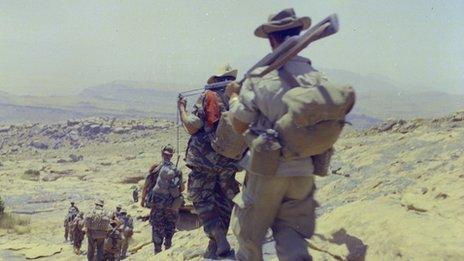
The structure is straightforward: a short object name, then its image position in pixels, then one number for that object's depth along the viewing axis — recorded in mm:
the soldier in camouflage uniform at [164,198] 8453
